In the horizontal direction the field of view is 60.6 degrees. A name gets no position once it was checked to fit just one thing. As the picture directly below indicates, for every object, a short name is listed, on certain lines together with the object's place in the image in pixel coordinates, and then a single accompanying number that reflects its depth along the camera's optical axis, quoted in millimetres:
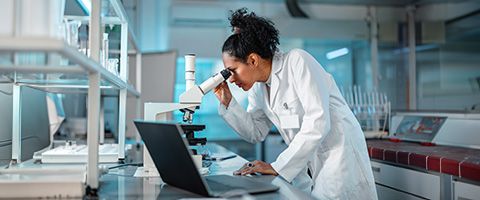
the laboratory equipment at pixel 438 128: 2184
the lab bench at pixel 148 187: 1125
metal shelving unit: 802
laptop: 1021
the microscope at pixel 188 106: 1458
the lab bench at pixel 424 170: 1641
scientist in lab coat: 1436
